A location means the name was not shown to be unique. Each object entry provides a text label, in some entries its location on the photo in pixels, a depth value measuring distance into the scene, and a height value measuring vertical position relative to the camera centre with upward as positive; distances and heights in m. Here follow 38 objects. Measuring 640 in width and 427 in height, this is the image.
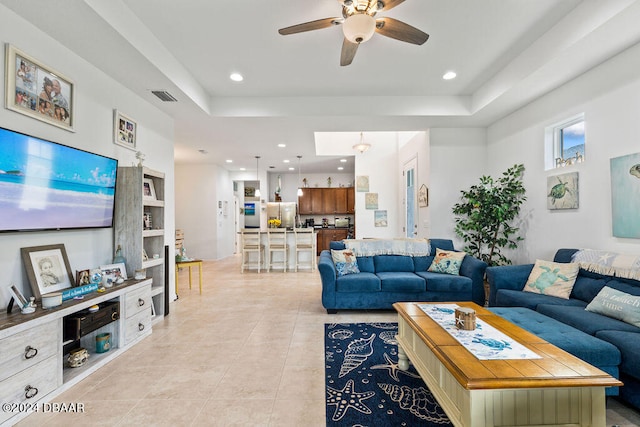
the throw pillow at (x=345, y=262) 4.16 -0.64
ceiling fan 2.14 +1.50
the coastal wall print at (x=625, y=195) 2.71 +0.18
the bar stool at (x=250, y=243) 6.83 -0.58
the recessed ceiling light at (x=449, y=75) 3.83 +1.85
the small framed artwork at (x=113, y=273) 2.82 -0.54
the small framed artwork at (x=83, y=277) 2.63 -0.52
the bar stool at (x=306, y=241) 7.00 -0.56
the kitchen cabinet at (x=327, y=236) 9.77 -0.62
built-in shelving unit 3.20 +0.03
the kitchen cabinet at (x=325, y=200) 10.18 +0.59
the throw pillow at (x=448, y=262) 4.12 -0.65
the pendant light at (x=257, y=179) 8.05 +1.33
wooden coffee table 1.38 -0.85
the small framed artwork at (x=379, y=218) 7.92 -0.03
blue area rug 1.84 -1.24
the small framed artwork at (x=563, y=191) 3.41 +0.29
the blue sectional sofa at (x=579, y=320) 1.89 -0.83
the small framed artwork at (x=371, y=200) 7.92 +0.45
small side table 4.89 -0.75
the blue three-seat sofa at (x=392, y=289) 3.84 -0.94
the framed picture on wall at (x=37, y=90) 2.15 +1.03
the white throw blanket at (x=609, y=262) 2.52 -0.44
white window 3.45 +0.89
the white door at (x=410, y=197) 6.15 +0.43
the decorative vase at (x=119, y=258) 3.12 -0.41
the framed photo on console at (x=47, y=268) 2.26 -0.39
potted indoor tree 4.33 +0.01
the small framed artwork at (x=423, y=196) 5.30 +0.37
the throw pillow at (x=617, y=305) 2.18 -0.70
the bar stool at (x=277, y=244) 6.84 -0.62
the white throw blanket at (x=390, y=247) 4.54 -0.46
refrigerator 10.05 +0.22
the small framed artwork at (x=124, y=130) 3.27 +1.02
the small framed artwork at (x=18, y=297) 2.03 -0.54
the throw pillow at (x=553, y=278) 2.93 -0.65
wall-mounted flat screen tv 2.06 +0.28
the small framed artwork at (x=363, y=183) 7.95 +0.91
